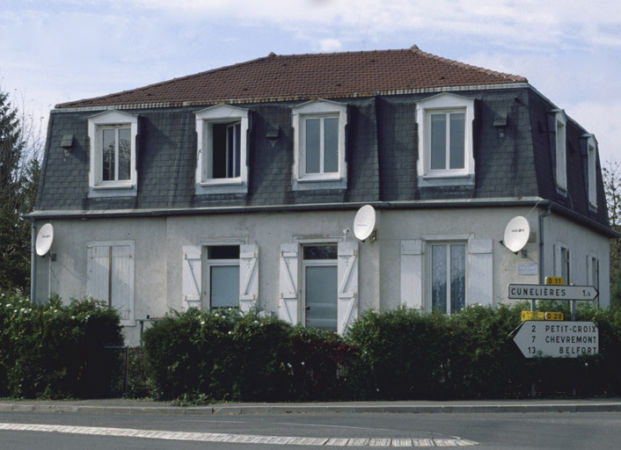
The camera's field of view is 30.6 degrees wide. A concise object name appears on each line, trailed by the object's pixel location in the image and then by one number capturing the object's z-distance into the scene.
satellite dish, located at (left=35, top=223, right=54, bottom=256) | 28.86
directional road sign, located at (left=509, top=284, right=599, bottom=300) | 20.73
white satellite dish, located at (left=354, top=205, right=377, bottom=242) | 26.02
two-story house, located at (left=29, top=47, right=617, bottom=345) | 26.25
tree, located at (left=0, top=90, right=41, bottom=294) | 41.09
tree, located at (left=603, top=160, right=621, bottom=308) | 46.38
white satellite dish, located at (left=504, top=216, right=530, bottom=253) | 25.27
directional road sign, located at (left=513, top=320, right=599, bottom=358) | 20.41
